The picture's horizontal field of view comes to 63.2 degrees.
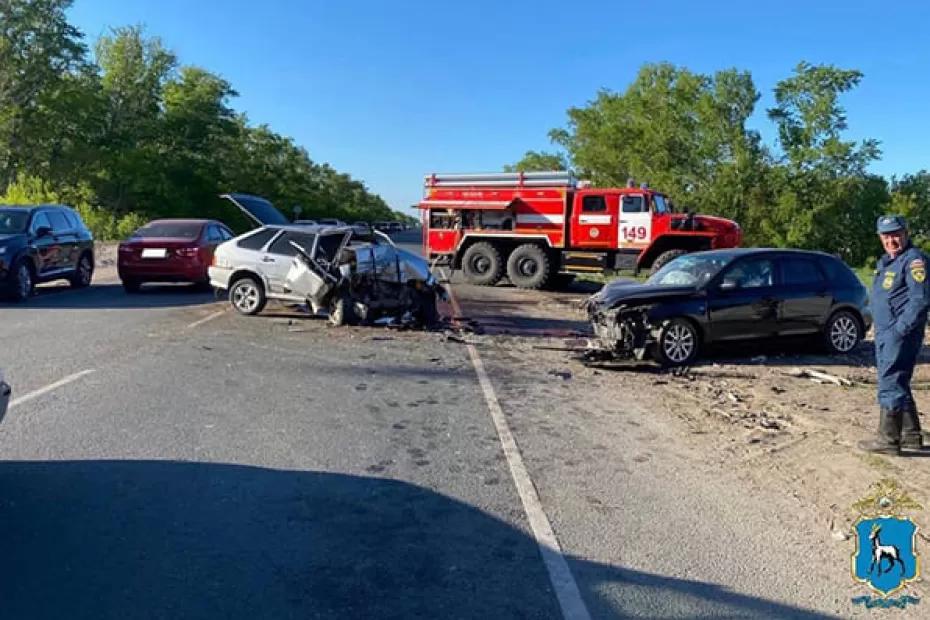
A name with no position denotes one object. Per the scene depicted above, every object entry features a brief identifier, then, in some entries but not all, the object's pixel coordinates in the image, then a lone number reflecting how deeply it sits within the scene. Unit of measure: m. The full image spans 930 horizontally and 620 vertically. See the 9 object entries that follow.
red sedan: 14.76
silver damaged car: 11.47
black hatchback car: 9.45
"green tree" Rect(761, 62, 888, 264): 50.34
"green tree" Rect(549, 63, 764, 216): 52.38
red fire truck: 18.80
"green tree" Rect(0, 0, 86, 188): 48.06
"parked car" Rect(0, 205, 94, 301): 13.16
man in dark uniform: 5.37
